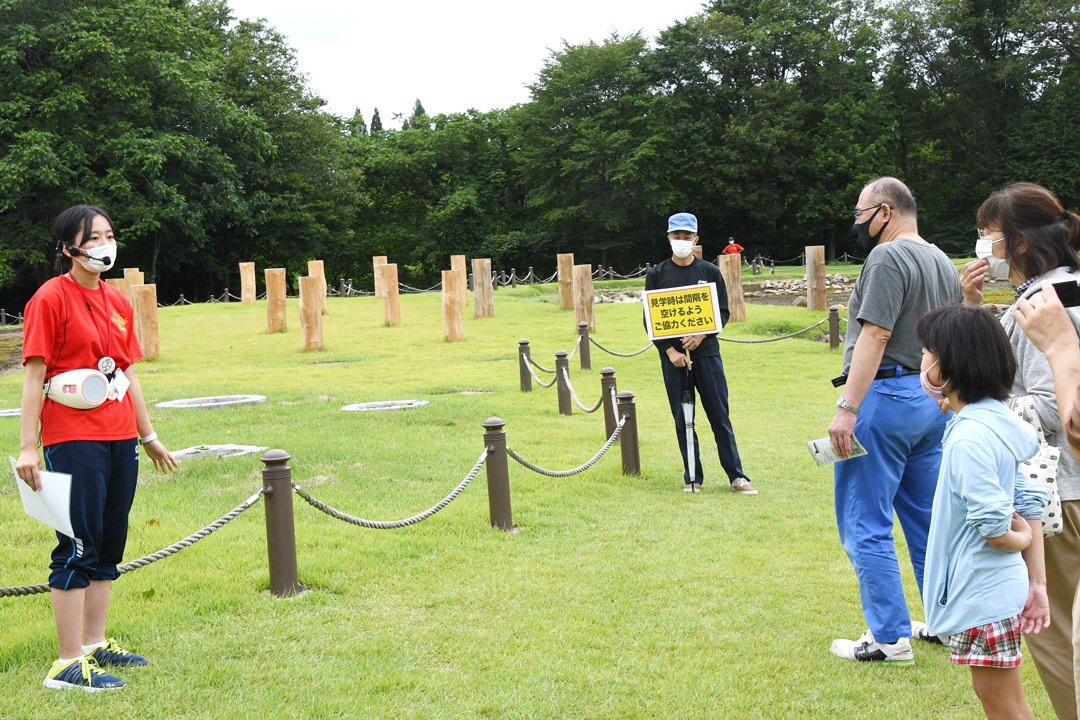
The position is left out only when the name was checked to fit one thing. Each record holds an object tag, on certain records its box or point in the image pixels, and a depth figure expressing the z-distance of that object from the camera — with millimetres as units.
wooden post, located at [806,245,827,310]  23484
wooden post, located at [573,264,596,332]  20656
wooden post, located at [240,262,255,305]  31062
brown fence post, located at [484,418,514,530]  6484
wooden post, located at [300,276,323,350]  19125
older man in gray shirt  4102
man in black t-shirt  7730
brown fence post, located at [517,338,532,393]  13508
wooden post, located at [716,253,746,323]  21984
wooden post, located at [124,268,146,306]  23922
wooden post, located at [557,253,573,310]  23594
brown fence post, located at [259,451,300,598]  5008
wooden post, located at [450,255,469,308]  23125
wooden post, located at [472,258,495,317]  23812
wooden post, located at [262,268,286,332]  21375
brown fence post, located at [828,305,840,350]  17875
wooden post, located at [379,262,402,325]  23219
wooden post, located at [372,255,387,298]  26028
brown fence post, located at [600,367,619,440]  9117
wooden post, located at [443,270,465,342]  19531
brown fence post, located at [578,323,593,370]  15938
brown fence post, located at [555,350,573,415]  11609
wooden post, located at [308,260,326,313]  23366
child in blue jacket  2799
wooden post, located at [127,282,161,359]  17984
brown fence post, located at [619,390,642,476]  8188
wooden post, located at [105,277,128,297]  19009
